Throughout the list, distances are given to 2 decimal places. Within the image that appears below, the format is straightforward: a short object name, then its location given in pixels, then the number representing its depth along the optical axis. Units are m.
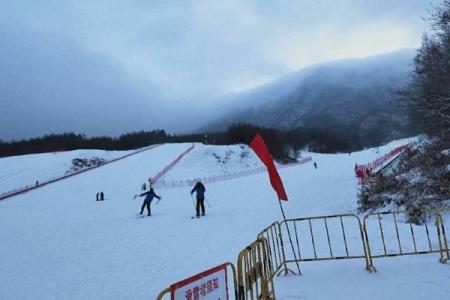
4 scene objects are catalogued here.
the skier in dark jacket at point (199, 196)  17.36
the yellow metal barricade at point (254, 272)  5.09
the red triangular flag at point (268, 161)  7.80
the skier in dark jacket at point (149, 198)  18.18
